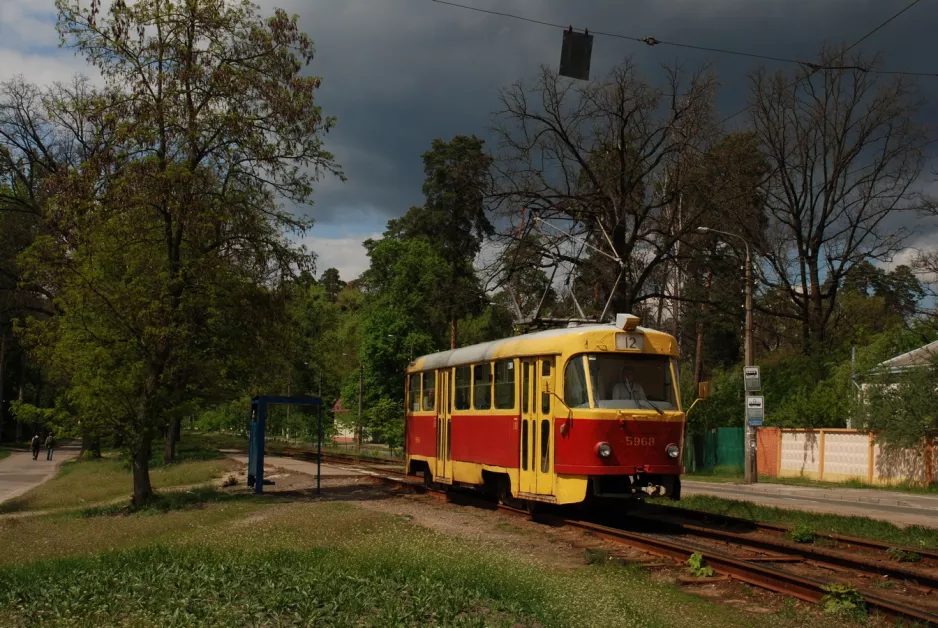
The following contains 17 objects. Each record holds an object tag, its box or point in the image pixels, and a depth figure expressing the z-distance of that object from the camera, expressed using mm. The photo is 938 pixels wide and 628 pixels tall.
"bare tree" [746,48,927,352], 42969
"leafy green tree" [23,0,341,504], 21719
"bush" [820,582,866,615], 8508
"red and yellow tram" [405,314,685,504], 13875
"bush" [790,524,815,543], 13039
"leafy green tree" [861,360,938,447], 26156
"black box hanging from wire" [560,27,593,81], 16266
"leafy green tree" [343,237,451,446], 62562
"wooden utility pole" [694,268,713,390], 51169
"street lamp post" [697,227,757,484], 29375
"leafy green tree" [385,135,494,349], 63562
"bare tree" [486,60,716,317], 32938
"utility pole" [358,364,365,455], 58531
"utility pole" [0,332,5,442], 60369
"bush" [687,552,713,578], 10500
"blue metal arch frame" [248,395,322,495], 23062
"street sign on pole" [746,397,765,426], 28375
